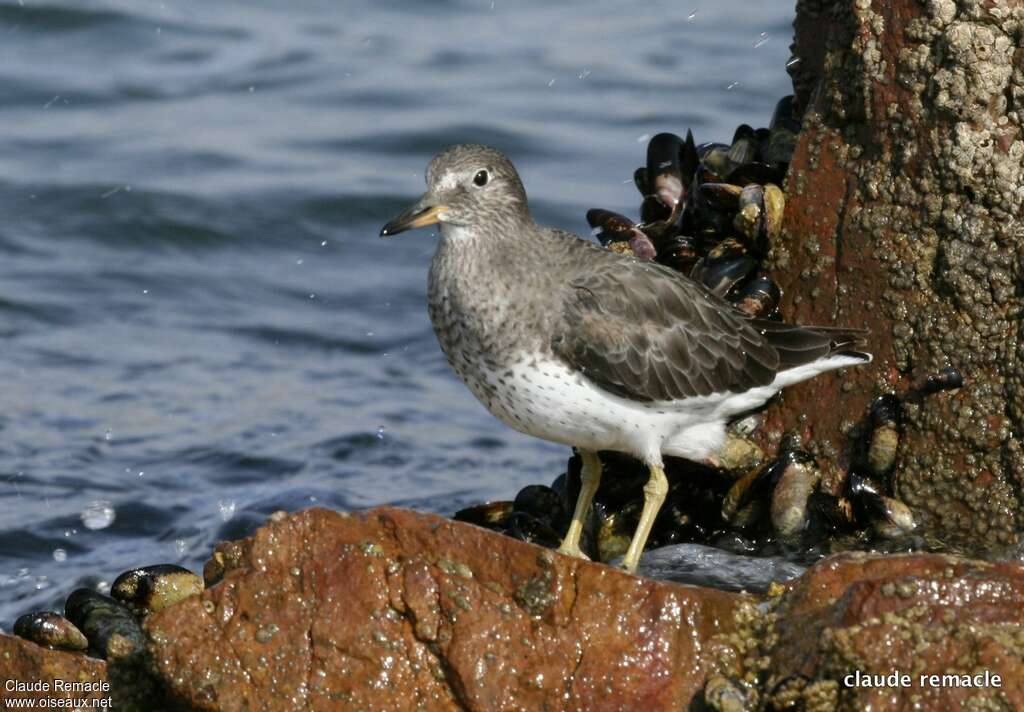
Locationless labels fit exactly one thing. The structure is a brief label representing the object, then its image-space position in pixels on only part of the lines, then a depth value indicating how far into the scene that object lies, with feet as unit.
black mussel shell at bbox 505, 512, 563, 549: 44.47
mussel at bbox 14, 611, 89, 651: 36.91
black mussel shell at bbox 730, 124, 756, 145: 51.31
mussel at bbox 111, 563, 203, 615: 40.14
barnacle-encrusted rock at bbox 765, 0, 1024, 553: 39.81
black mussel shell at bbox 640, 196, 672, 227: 51.31
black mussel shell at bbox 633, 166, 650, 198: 52.54
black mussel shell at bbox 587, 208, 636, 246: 49.01
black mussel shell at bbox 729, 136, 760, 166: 50.21
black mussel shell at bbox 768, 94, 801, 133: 49.98
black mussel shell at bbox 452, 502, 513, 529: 46.16
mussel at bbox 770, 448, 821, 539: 42.04
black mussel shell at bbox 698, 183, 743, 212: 45.96
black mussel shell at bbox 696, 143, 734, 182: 50.52
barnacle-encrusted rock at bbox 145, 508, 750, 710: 30.01
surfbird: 40.16
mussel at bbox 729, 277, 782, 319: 44.86
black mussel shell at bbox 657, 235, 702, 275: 48.42
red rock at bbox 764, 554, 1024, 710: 26.53
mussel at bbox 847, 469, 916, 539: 41.37
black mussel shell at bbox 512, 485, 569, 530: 47.39
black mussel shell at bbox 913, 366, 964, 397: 40.47
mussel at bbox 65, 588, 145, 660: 37.78
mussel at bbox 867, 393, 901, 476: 41.81
